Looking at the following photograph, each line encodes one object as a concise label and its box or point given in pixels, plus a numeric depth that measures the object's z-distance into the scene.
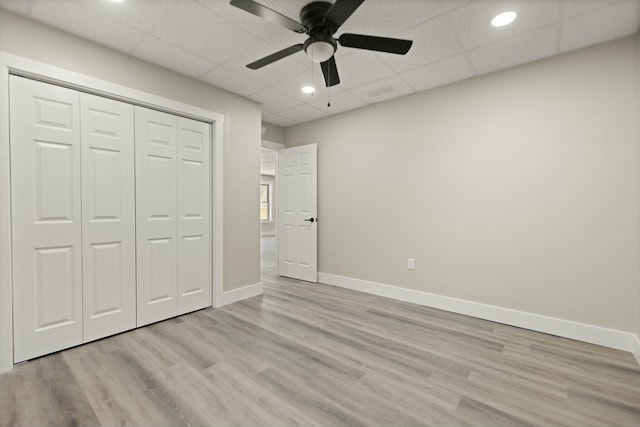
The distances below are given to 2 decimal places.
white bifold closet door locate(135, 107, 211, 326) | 2.79
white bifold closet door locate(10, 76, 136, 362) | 2.14
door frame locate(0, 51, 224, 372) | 2.03
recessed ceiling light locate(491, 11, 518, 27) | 2.09
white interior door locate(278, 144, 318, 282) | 4.53
